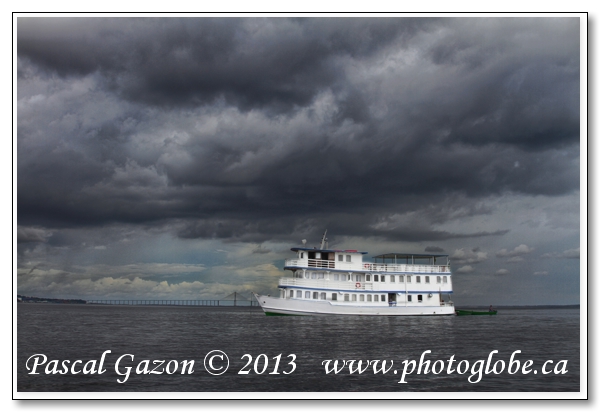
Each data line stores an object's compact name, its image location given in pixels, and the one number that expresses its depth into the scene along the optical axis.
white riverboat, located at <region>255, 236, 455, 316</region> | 50.09
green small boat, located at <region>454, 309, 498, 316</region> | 67.38
